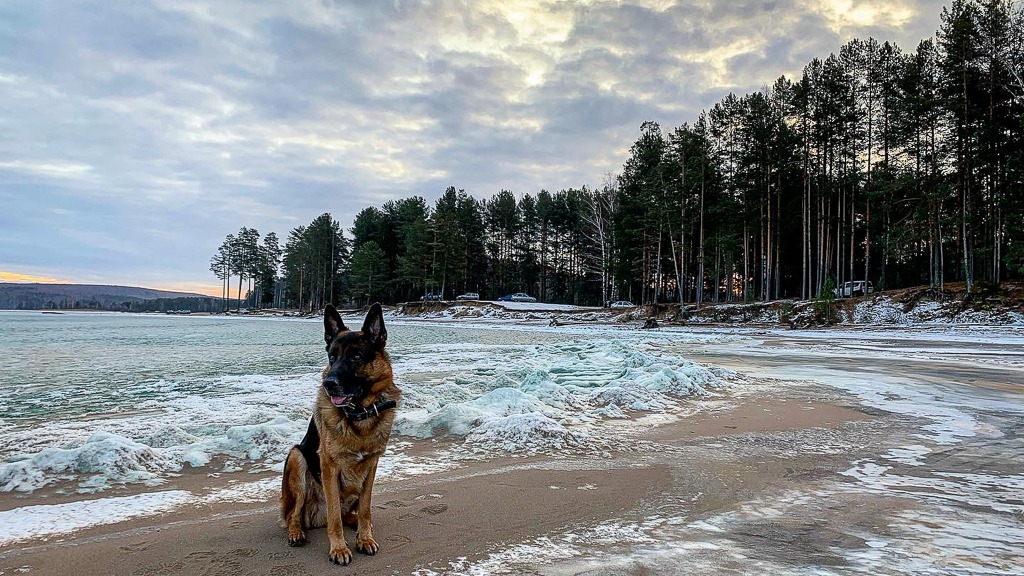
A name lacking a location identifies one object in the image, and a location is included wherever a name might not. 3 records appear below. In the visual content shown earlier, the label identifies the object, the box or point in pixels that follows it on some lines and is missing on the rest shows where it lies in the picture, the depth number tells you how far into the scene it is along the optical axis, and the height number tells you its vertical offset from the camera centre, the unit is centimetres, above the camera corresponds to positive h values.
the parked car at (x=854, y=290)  3866 +80
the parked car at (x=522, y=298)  7151 +30
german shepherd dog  324 -91
